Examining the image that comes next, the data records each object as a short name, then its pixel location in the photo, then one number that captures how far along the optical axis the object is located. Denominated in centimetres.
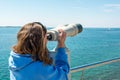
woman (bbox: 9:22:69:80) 168
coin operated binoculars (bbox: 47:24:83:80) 188
